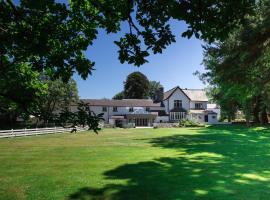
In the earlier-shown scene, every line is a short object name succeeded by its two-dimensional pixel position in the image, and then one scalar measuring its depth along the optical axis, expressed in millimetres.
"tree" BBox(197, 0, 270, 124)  12940
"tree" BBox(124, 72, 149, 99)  77903
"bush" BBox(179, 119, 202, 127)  45887
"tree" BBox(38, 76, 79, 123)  43802
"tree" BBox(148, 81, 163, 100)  93704
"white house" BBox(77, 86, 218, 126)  53945
